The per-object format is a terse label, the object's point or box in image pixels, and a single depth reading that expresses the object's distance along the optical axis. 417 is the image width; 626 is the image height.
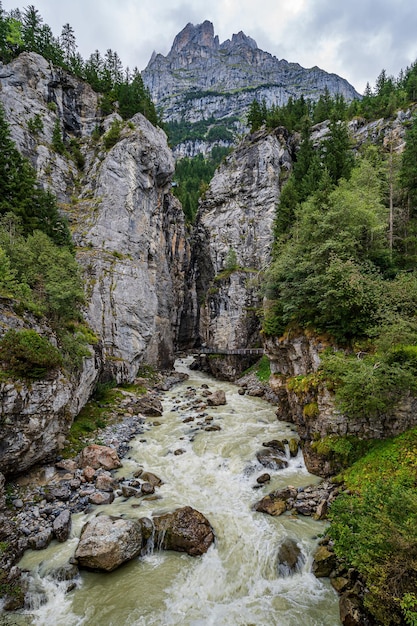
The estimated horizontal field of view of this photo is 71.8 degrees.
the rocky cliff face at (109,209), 28.70
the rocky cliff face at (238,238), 42.62
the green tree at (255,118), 53.94
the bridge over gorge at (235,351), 37.17
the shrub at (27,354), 12.01
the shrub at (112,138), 38.78
